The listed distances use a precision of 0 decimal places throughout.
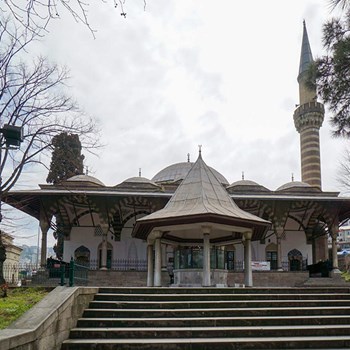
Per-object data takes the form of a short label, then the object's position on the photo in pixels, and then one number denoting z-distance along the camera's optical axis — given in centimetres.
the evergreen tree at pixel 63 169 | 2712
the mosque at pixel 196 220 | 1352
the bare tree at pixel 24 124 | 1162
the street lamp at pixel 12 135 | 712
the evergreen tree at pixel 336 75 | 984
